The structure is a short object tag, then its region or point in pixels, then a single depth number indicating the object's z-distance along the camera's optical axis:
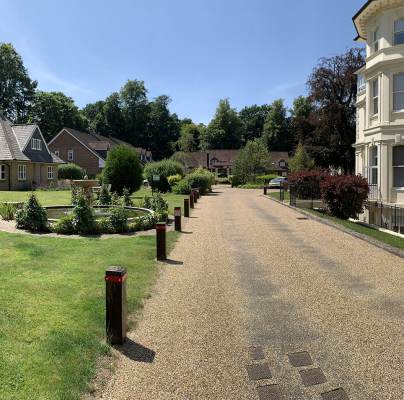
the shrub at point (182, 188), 39.06
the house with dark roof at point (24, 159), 40.03
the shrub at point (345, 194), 18.59
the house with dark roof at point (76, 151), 60.97
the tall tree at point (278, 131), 101.38
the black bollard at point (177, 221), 15.12
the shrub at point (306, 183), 27.36
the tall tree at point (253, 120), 116.38
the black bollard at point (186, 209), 20.07
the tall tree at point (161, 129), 104.19
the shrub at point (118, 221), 13.68
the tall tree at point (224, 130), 105.81
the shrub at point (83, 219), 13.20
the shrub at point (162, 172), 41.44
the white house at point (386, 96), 19.70
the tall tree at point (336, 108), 43.66
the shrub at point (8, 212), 16.39
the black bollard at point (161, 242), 9.96
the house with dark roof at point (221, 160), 92.19
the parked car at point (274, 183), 58.33
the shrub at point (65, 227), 13.26
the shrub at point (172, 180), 41.12
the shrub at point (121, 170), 29.55
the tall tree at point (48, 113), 72.94
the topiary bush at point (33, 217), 13.76
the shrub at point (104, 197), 20.81
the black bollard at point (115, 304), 5.12
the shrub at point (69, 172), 50.28
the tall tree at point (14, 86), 67.38
